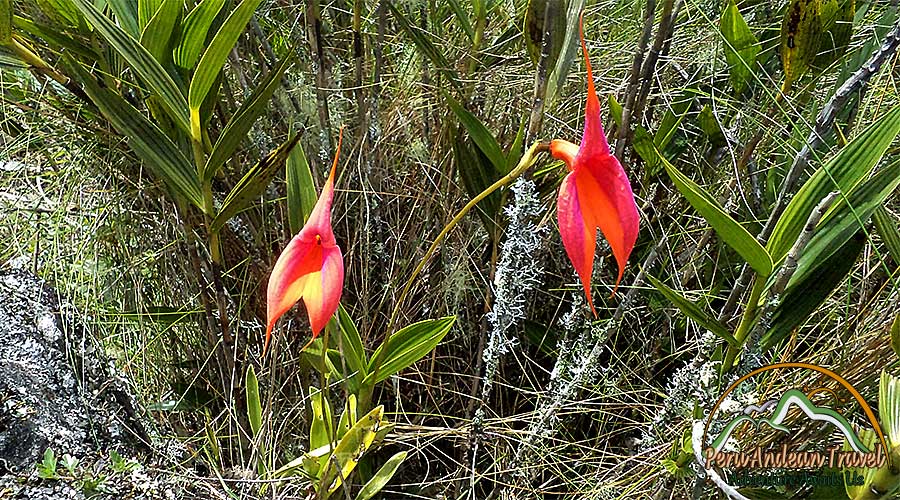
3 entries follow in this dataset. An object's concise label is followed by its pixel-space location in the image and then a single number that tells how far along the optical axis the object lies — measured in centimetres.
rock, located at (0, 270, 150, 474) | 82
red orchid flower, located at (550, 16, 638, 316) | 50
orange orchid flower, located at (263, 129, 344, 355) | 53
